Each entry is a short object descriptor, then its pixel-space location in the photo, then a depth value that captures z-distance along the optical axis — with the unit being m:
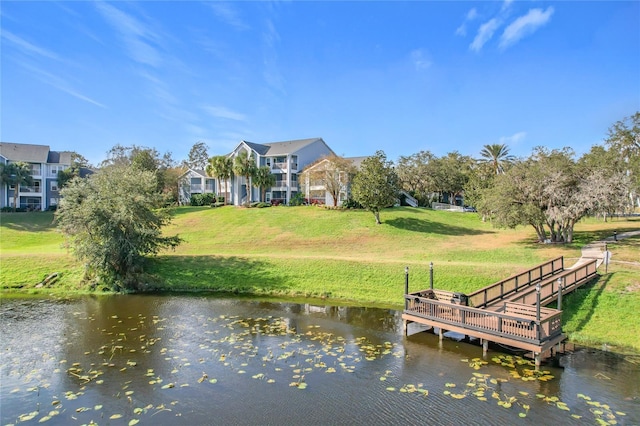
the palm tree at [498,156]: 66.81
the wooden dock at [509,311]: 14.44
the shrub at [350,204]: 57.38
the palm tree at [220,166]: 64.31
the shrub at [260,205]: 61.44
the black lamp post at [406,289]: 18.25
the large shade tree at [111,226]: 27.12
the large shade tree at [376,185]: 46.81
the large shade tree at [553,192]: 30.92
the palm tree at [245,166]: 63.09
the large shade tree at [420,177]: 70.07
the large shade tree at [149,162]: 66.06
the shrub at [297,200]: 64.38
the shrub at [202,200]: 70.31
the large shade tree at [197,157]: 97.88
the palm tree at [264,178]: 64.62
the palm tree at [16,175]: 61.94
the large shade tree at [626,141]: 43.97
